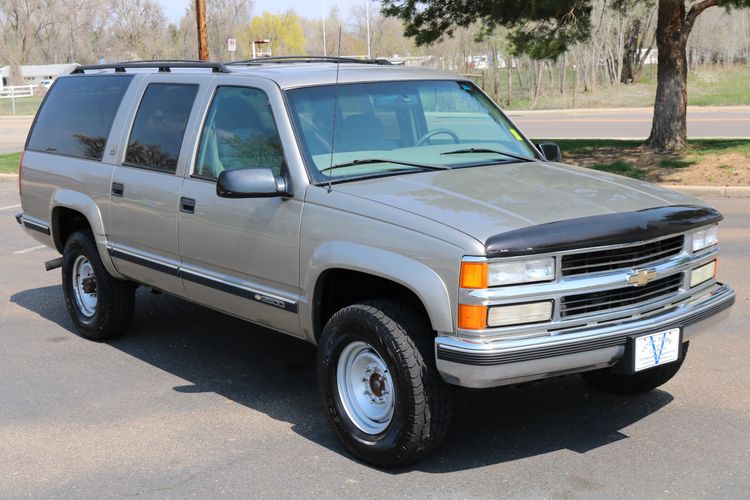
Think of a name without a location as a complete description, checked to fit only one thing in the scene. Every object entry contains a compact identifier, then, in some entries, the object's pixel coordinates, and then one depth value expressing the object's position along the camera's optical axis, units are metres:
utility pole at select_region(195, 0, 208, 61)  21.67
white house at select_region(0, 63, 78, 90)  85.75
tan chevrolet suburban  4.32
